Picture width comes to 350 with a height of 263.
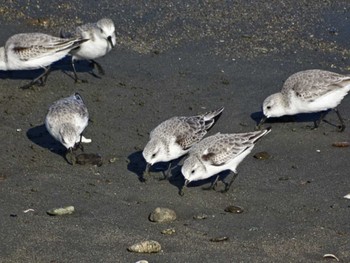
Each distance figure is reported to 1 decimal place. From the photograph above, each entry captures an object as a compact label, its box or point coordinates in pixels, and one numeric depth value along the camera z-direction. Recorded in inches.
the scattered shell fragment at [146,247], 639.8
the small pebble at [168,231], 681.0
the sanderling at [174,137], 798.5
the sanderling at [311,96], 905.5
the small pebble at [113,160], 828.0
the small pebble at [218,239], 671.8
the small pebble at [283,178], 799.6
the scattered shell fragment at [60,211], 708.7
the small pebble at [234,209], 732.7
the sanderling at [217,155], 773.9
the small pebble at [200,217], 717.3
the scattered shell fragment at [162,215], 704.4
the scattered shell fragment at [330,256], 647.1
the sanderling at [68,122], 821.2
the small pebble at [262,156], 838.5
